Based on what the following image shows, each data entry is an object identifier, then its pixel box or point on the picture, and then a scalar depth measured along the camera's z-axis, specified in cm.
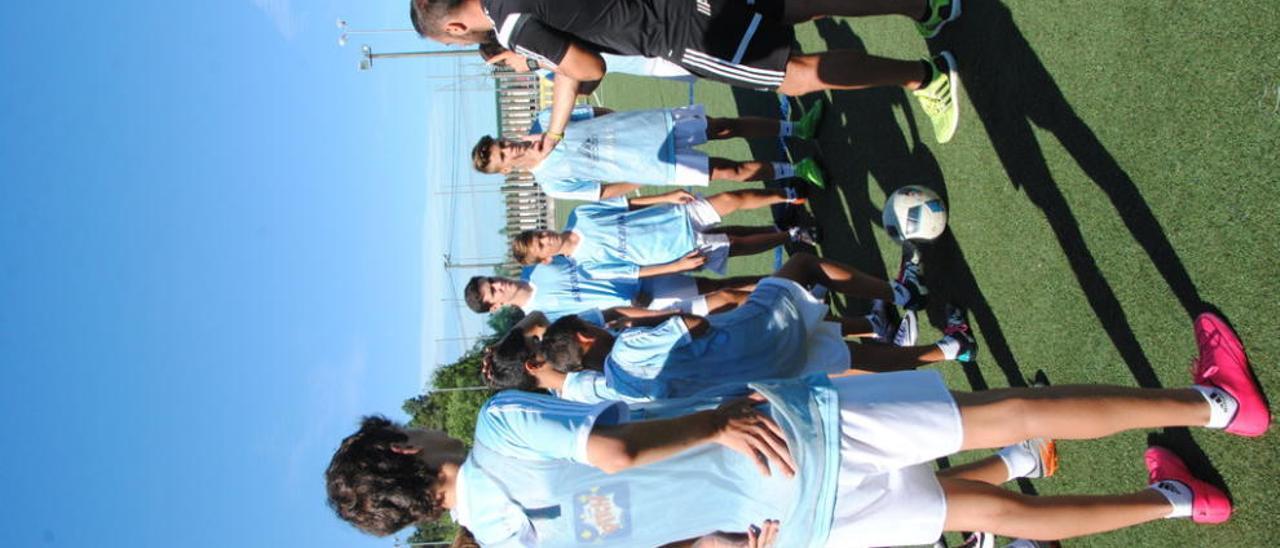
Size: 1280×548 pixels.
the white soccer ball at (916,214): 479
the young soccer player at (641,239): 661
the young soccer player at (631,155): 657
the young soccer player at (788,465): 257
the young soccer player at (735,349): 387
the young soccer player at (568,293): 666
